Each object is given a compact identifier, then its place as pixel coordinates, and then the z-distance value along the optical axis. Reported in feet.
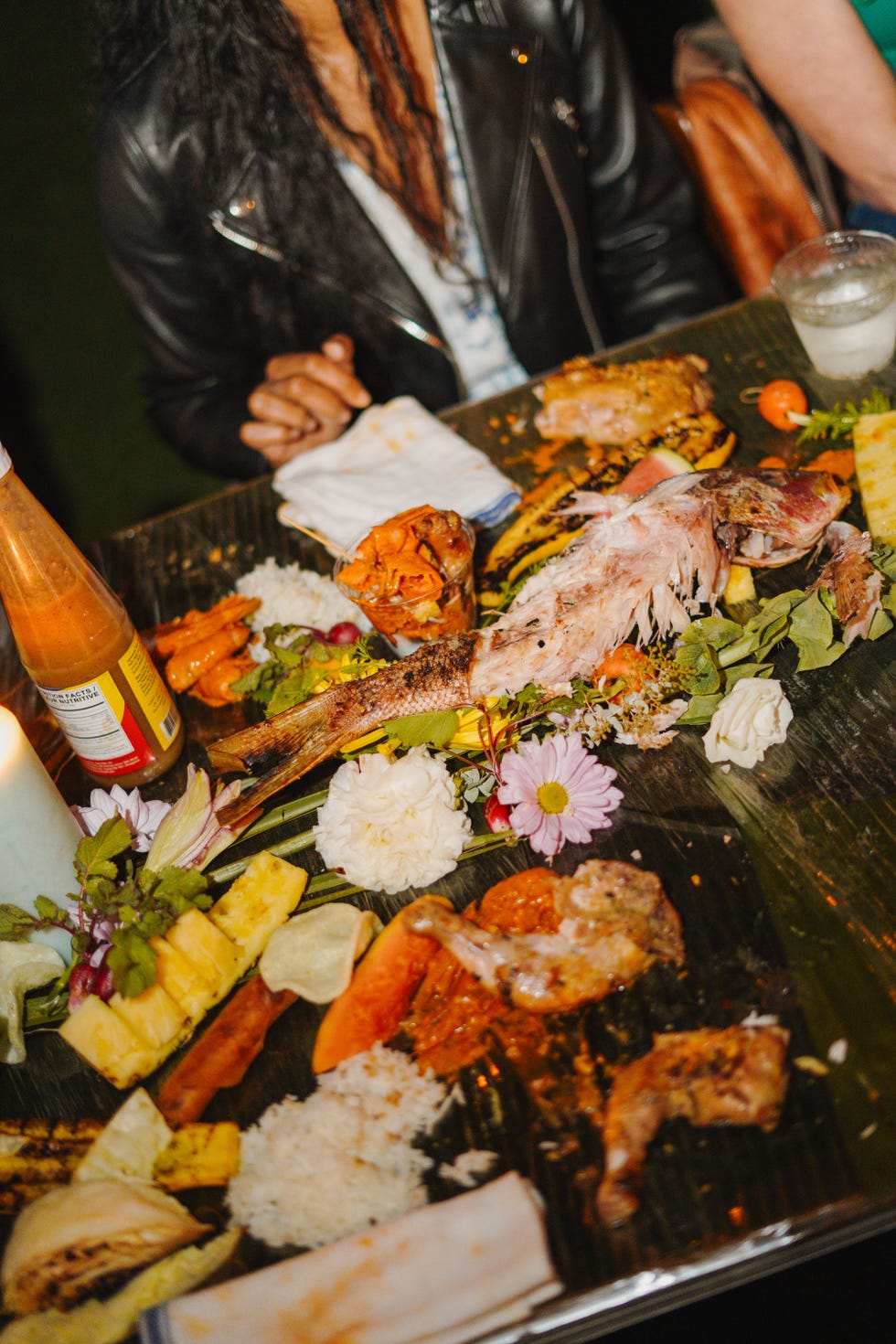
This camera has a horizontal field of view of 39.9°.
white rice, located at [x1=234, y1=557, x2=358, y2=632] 2.56
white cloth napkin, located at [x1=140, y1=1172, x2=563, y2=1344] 1.54
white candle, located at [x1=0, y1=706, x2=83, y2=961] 1.95
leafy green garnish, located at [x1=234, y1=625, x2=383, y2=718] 2.32
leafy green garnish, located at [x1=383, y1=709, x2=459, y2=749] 2.12
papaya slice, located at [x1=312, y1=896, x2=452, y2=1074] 1.82
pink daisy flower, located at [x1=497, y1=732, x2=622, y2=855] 1.98
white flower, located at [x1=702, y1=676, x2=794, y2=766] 1.98
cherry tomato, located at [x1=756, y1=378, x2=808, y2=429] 2.60
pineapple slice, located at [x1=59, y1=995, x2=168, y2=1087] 1.84
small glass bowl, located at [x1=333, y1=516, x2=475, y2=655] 2.24
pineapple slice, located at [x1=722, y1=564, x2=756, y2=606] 2.27
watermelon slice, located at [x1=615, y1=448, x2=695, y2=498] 2.50
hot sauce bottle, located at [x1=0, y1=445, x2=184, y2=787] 2.06
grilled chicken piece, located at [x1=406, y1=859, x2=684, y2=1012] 1.77
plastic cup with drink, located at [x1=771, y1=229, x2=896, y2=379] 2.54
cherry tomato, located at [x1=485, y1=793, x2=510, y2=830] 2.04
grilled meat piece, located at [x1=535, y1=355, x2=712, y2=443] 2.70
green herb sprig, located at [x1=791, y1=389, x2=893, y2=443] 2.43
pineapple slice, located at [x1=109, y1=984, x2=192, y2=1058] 1.85
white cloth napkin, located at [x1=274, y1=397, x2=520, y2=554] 2.64
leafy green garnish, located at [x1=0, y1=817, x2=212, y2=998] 1.88
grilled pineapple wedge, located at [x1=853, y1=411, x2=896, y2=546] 2.20
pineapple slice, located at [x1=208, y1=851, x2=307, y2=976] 1.97
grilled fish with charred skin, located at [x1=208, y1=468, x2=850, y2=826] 2.14
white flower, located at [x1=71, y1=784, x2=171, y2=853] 2.22
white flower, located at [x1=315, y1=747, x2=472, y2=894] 1.99
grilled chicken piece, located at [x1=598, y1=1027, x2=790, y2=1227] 1.58
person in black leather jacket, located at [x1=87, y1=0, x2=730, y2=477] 3.10
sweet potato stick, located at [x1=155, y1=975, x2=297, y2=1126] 1.81
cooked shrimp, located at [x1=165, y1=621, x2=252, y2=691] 2.50
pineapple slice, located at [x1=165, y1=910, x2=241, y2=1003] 1.91
